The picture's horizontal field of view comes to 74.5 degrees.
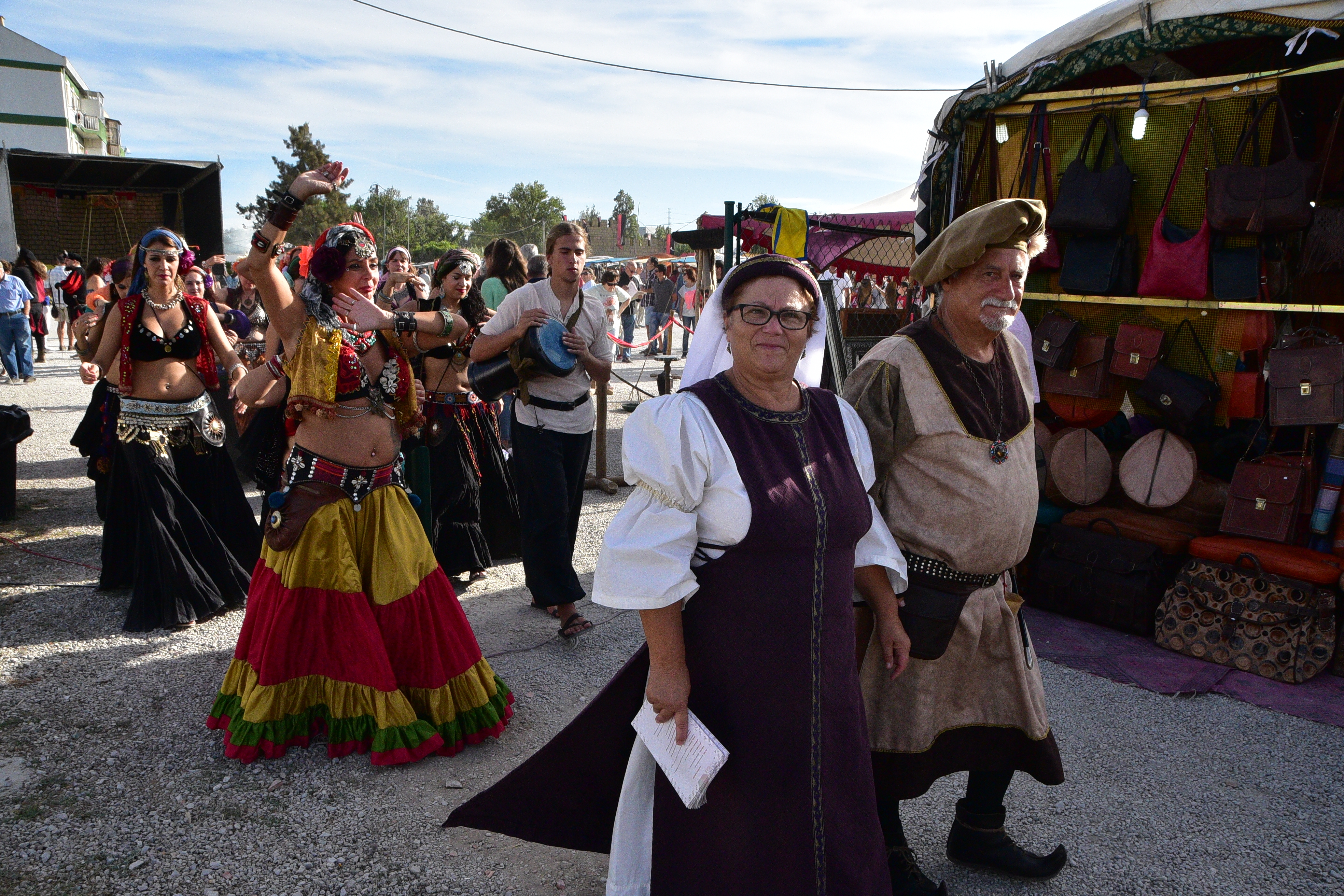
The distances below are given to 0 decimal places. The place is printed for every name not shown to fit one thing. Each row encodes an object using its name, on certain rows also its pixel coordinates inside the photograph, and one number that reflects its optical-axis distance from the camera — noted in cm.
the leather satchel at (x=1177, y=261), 488
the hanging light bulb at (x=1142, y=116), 505
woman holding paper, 188
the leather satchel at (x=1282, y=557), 429
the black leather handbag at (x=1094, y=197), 511
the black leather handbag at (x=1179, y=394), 490
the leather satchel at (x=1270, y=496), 453
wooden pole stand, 757
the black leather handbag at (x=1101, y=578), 479
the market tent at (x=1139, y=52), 431
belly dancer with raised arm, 323
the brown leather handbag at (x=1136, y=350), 512
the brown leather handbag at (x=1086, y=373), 528
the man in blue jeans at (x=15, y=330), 1302
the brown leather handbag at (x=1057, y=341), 538
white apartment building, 3900
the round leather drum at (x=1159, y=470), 494
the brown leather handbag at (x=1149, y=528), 483
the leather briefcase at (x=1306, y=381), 435
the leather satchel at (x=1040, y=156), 549
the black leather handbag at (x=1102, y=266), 521
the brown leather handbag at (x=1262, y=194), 442
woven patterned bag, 429
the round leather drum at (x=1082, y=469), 525
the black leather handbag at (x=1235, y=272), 475
